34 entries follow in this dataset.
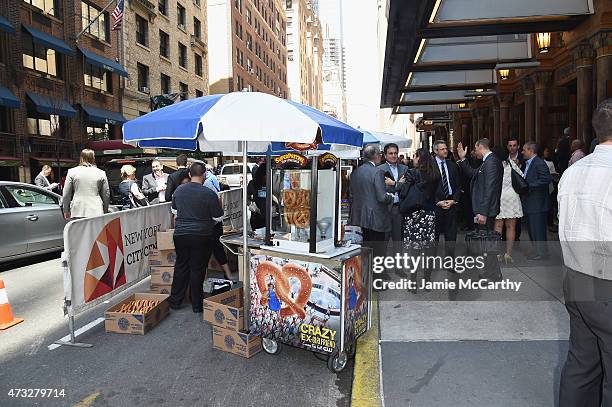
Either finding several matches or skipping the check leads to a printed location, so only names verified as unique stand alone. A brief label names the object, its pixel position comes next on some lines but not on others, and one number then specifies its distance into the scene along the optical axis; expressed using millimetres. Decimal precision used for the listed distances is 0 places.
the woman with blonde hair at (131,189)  10570
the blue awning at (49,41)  21652
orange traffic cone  5941
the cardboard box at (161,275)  6766
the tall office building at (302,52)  104438
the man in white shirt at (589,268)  2654
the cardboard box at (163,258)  6773
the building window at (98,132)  26472
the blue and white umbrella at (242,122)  4367
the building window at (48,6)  22797
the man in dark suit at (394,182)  7595
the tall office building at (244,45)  52844
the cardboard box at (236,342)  4848
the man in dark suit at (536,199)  8102
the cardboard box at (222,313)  4911
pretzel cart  4402
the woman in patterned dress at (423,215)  6566
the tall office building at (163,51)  31109
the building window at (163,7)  35938
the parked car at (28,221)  8945
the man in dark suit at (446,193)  6863
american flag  22969
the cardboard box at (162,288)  6789
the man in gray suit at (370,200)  6500
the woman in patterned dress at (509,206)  7989
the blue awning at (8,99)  19152
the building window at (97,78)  26484
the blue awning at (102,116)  25688
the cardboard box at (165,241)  6719
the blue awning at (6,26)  19250
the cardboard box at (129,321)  5512
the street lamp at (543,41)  11234
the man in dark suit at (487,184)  6914
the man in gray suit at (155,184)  10859
